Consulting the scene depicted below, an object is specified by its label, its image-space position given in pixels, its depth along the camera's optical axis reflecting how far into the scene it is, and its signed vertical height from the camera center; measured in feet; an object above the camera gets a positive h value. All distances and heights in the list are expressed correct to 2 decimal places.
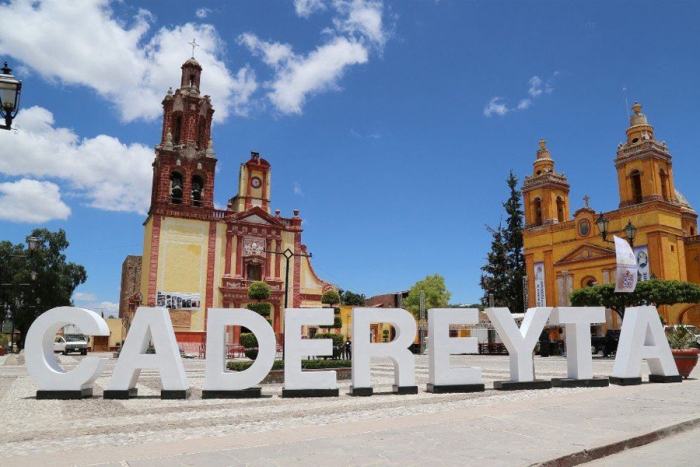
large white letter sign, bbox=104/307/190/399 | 31.94 -1.23
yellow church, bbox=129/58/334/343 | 121.19 +24.00
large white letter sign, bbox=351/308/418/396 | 33.65 -0.84
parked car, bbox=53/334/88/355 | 117.29 -1.68
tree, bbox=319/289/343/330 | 75.92 +5.39
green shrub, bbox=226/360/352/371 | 48.03 -2.63
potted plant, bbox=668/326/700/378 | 41.42 -1.34
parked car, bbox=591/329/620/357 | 86.22 -1.25
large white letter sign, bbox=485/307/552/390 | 35.78 -0.54
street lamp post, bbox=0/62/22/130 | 23.65 +10.49
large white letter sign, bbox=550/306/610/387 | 36.96 -0.68
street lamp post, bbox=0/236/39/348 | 56.70 +9.82
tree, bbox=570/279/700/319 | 88.22 +6.62
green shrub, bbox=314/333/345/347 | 58.85 -0.38
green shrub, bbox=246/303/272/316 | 63.26 +3.27
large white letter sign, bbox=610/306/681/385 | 37.76 -1.09
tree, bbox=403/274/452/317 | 187.62 +14.47
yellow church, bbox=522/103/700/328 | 114.01 +24.81
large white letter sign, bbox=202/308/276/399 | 32.12 -1.27
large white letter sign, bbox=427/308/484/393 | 34.68 -0.96
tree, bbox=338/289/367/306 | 266.16 +18.61
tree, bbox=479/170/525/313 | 167.43 +22.32
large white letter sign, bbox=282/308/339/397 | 32.73 -1.41
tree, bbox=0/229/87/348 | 147.02 +16.12
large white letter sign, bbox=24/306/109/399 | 31.78 -1.09
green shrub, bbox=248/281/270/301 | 76.38 +6.35
